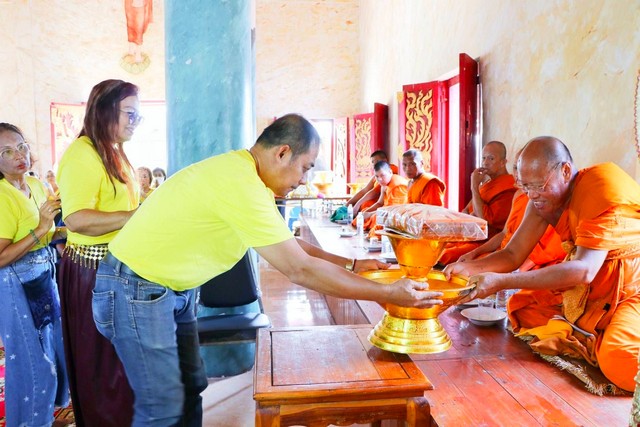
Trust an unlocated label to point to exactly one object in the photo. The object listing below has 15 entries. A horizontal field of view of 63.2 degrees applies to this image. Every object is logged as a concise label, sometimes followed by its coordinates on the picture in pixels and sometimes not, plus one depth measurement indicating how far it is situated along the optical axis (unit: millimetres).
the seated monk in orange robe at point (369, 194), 7449
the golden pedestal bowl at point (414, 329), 1512
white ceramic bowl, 2178
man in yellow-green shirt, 1454
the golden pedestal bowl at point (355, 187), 9062
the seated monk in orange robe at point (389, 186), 6574
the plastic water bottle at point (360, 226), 4973
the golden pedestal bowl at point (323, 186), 9234
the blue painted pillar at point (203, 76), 3146
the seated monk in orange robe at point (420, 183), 5344
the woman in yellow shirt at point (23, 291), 2295
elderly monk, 1792
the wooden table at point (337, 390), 1330
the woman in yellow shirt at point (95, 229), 1956
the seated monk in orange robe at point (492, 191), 4250
